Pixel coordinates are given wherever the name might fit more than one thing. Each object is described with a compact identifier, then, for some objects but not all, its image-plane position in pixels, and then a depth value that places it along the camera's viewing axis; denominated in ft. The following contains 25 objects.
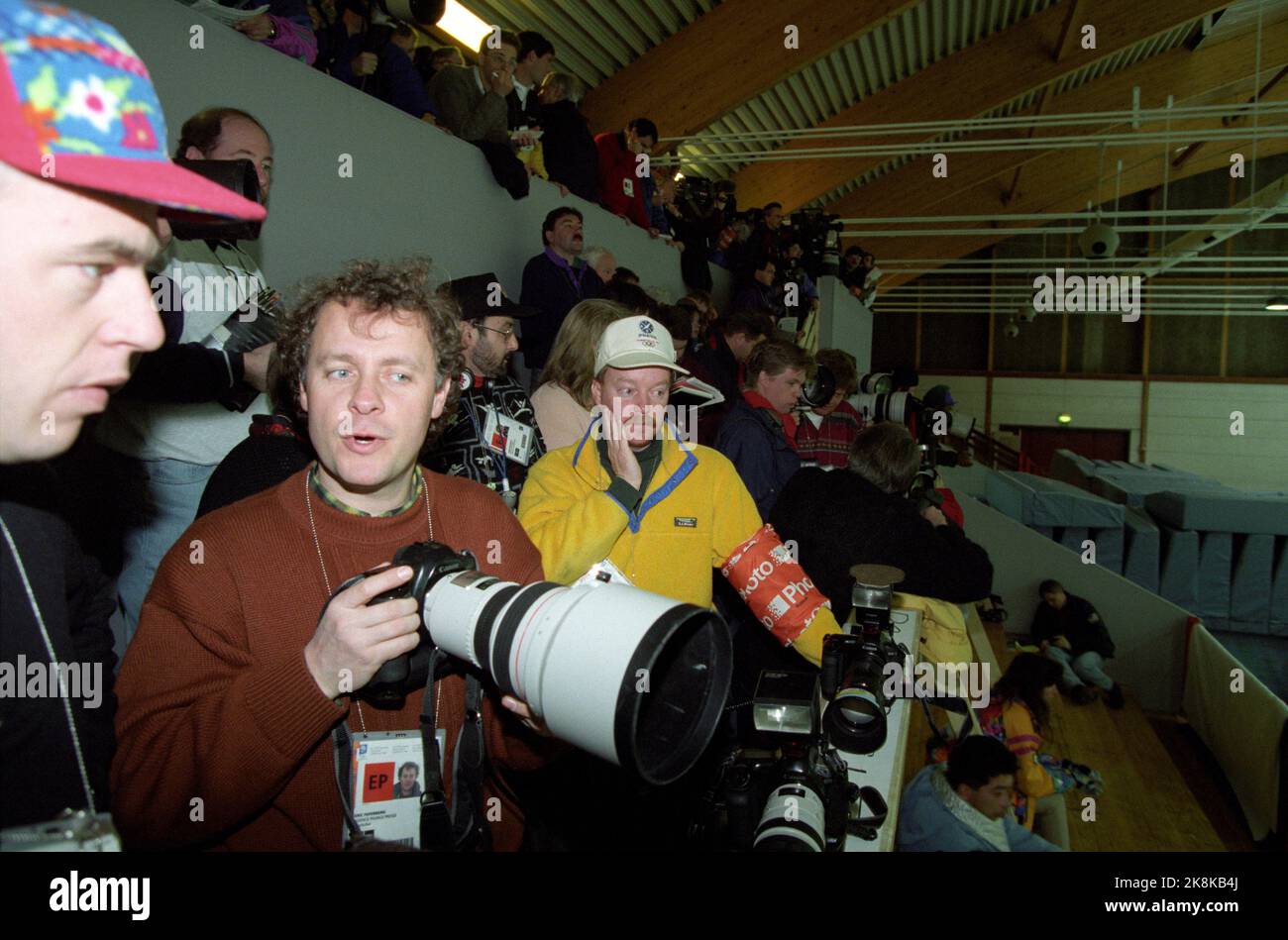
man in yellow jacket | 5.50
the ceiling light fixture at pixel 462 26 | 12.43
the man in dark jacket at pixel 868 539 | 7.84
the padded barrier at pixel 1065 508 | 25.59
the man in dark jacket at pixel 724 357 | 12.74
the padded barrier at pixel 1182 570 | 24.58
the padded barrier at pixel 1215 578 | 24.16
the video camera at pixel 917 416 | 13.53
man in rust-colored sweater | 2.90
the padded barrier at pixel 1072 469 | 35.70
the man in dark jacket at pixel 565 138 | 12.92
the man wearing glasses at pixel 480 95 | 10.19
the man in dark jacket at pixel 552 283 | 10.48
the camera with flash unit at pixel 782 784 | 3.44
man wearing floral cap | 1.79
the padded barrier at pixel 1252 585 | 23.70
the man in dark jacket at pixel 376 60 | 8.79
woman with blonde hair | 6.81
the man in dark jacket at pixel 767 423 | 8.93
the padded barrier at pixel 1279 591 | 23.56
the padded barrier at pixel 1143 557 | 24.88
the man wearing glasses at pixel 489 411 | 6.40
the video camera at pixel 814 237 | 24.55
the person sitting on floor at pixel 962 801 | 7.44
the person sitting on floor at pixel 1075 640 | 19.44
